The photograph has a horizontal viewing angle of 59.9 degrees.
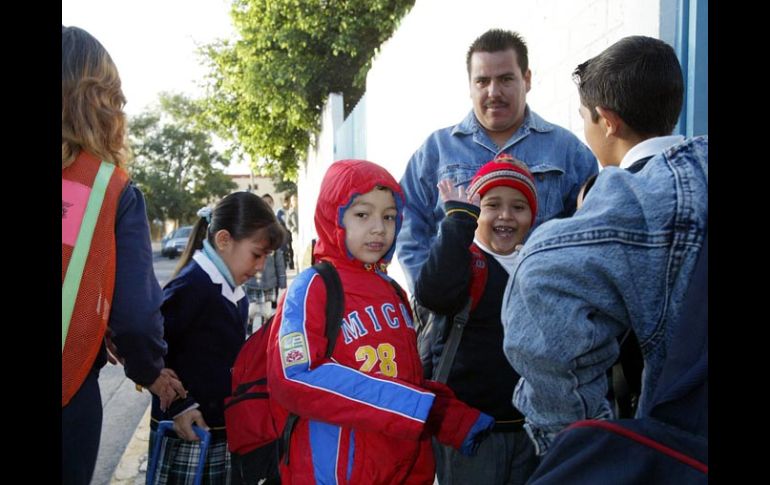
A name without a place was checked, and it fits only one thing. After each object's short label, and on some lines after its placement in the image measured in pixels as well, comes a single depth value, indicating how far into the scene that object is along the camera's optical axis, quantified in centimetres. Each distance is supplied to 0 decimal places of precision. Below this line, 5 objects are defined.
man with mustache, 267
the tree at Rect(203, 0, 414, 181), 1472
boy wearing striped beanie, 209
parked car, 3634
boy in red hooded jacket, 191
